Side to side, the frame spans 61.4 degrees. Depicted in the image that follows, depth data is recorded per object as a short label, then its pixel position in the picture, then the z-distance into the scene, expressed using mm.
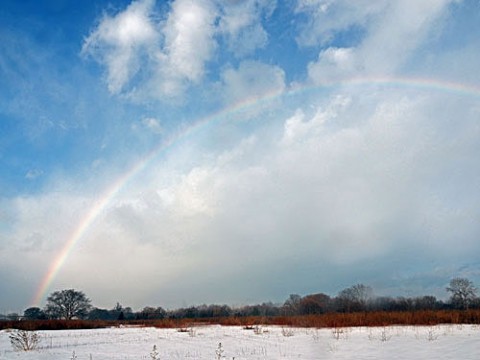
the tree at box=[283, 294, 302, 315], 85750
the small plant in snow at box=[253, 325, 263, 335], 29878
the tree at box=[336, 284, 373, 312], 67081
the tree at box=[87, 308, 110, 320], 116550
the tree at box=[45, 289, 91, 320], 103938
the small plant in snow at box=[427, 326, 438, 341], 19962
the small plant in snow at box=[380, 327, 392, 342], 20755
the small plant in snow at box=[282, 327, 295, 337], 27212
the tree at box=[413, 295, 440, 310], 72769
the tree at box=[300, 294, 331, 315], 82494
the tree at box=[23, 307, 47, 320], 118500
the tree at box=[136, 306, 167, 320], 93706
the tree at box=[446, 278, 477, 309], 82812
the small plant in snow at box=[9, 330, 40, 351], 18016
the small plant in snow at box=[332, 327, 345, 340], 23353
